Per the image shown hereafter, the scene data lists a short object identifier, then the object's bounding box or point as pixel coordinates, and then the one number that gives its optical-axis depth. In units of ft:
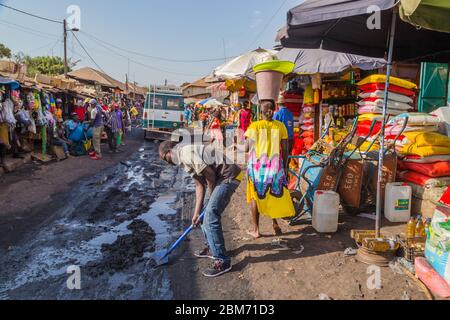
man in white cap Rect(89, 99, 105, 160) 39.65
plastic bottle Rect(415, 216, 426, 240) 13.58
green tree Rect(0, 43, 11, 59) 112.78
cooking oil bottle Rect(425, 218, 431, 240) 12.96
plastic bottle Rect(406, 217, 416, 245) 13.48
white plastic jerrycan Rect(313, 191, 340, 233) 15.43
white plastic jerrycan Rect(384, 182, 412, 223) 16.75
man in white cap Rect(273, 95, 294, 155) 20.95
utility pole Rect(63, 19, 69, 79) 77.59
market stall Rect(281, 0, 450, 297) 10.38
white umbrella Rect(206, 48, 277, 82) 30.12
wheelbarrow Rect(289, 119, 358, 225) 16.56
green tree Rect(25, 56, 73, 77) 117.08
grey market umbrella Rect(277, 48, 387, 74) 19.58
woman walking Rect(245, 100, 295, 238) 14.73
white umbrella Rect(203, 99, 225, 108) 80.75
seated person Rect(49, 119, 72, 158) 37.98
